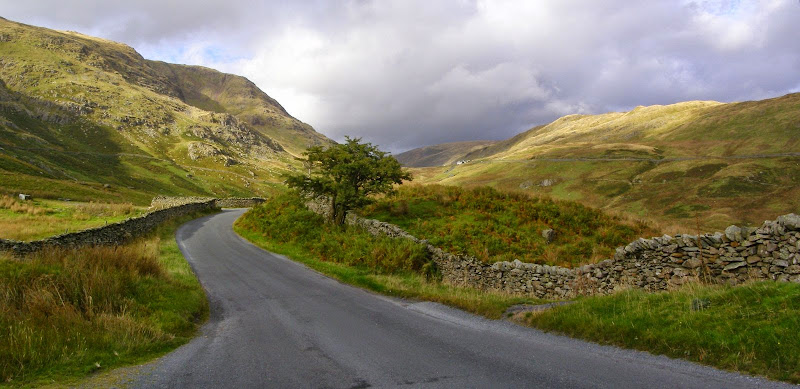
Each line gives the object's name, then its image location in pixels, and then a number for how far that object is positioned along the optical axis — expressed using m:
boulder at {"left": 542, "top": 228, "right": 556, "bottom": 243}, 19.91
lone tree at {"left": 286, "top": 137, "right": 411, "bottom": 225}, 25.03
